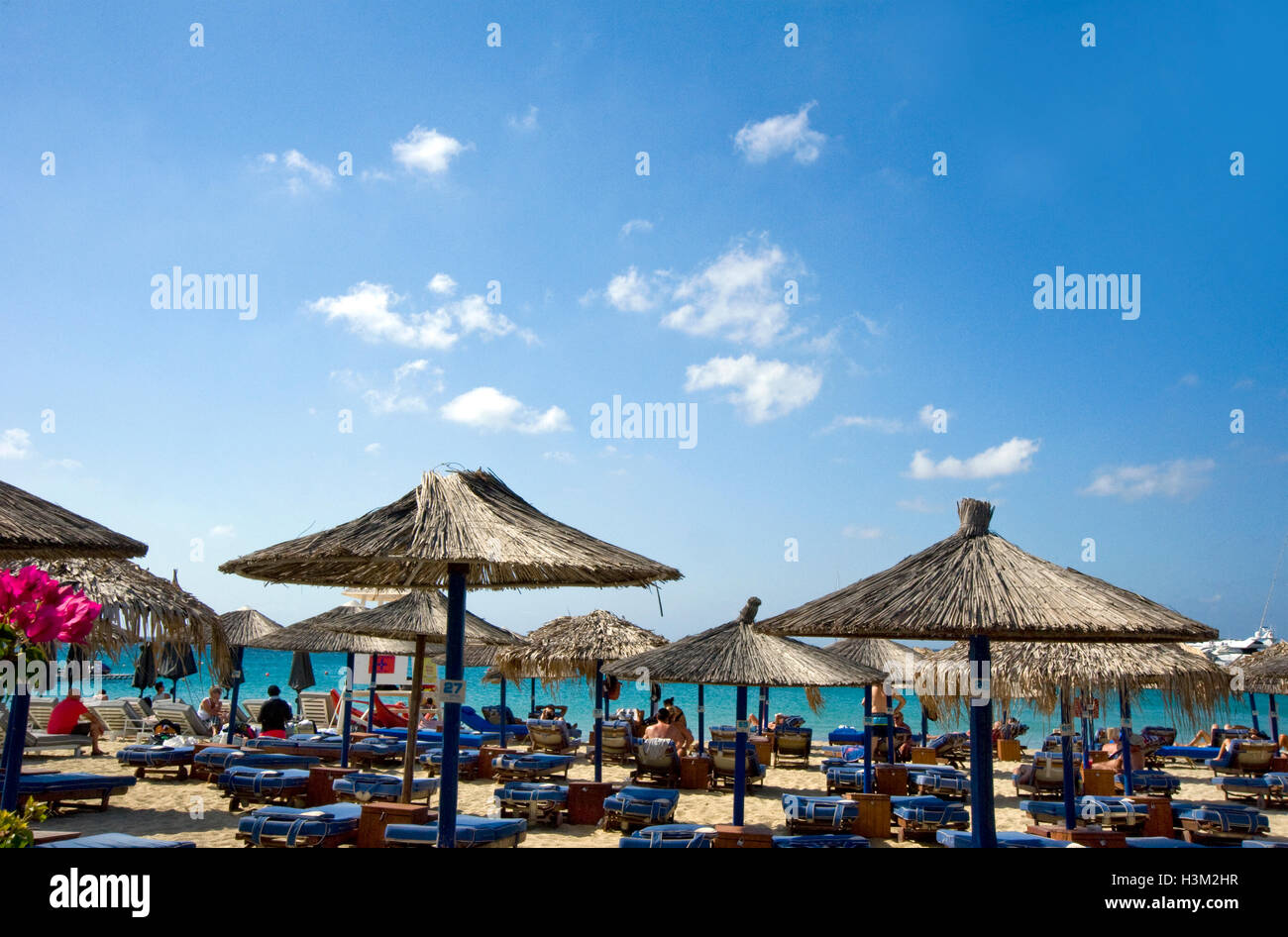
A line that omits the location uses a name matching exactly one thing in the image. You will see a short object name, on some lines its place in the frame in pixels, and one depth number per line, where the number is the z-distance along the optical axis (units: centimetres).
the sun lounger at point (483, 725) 2015
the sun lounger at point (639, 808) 994
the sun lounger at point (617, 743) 1689
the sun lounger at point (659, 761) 1367
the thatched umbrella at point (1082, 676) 1123
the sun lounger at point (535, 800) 1036
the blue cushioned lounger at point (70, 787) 983
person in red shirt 1462
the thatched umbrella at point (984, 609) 621
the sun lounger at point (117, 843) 586
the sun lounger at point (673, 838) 758
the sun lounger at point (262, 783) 1034
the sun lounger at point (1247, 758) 1722
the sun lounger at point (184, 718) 1708
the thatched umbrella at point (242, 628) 1680
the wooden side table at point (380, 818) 819
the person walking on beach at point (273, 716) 1525
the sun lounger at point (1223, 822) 1058
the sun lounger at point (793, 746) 1700
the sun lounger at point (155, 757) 1285
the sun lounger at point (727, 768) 1335
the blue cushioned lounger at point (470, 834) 761
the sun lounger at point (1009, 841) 801
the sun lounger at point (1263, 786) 1445
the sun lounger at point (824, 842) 778
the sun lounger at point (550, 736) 1772
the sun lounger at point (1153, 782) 1389
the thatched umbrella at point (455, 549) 573
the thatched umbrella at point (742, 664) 951
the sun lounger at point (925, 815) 997
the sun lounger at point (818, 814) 978
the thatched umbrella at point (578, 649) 1530
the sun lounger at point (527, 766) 1362
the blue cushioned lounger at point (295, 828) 797
